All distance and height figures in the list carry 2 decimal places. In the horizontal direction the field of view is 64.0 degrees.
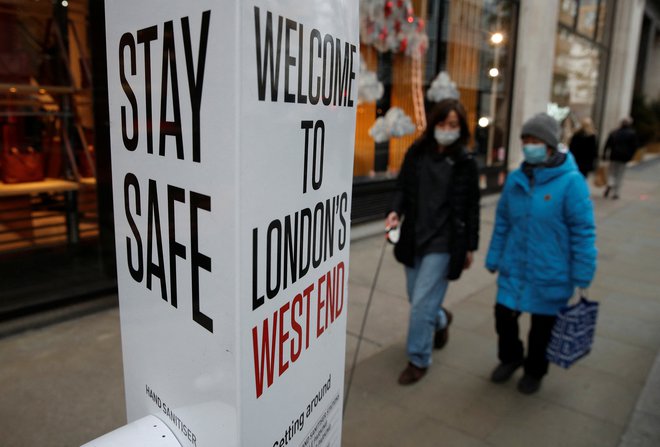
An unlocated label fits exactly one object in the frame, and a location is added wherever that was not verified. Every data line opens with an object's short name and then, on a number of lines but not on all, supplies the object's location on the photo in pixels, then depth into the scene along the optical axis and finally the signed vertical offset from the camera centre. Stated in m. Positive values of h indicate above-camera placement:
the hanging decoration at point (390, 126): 7.68 -0.07
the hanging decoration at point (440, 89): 8.46 +0.53
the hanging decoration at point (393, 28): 7.18 +1.31
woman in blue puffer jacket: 3.17 -0.70
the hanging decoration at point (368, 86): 7.31 +0.47
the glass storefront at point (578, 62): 13.45 +1.80
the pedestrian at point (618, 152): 11.79 -0.56
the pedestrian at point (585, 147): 10.88 -0.43
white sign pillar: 1.10 -0.20
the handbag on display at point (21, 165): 5.00 -0.52
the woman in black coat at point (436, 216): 3.41 -0.60
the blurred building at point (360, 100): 4.70 +0.25
